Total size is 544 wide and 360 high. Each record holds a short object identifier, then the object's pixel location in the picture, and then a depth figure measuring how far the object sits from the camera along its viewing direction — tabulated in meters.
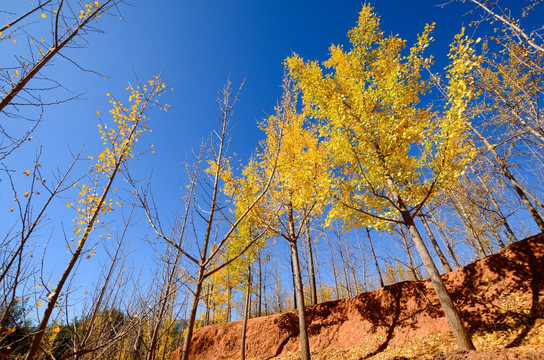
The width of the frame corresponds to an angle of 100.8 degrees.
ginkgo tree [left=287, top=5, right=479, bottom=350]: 4.15
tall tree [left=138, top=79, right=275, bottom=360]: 2.19
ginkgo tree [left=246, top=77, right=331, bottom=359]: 4.96
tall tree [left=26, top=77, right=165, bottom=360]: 4.15
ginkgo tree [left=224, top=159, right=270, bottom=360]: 6.99
